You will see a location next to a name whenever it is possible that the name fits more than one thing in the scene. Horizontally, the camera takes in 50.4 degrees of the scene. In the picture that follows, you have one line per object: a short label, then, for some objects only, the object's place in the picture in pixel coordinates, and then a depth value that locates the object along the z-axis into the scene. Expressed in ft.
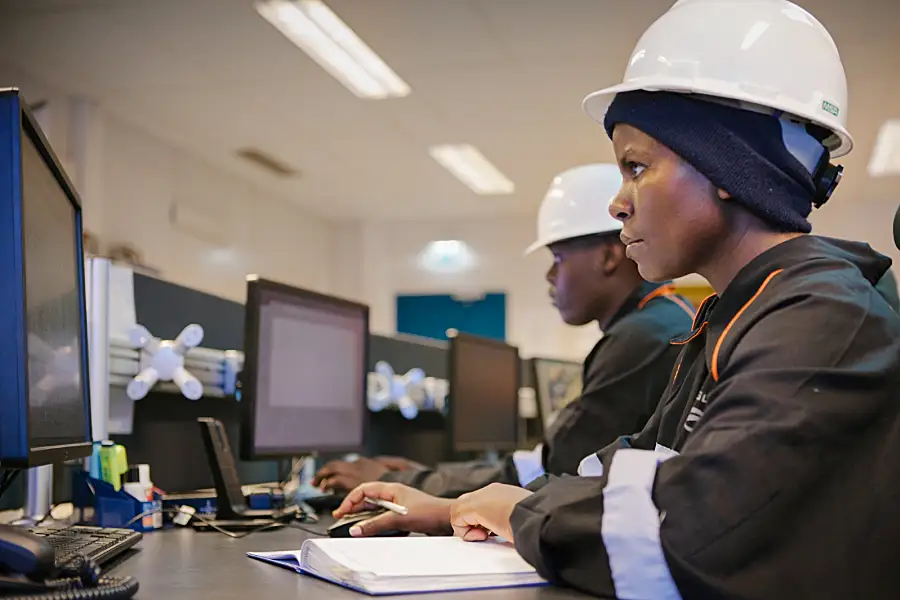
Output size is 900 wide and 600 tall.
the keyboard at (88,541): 3.51
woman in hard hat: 2.69
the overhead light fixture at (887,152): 18.98
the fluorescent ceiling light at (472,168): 21.02
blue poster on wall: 28.17
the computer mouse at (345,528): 4.52
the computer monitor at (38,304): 3.11
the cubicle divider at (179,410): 6.44
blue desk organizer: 5.14
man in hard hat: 6.73
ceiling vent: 21.48
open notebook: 3.03
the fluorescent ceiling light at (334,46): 13.60
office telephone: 2.71
